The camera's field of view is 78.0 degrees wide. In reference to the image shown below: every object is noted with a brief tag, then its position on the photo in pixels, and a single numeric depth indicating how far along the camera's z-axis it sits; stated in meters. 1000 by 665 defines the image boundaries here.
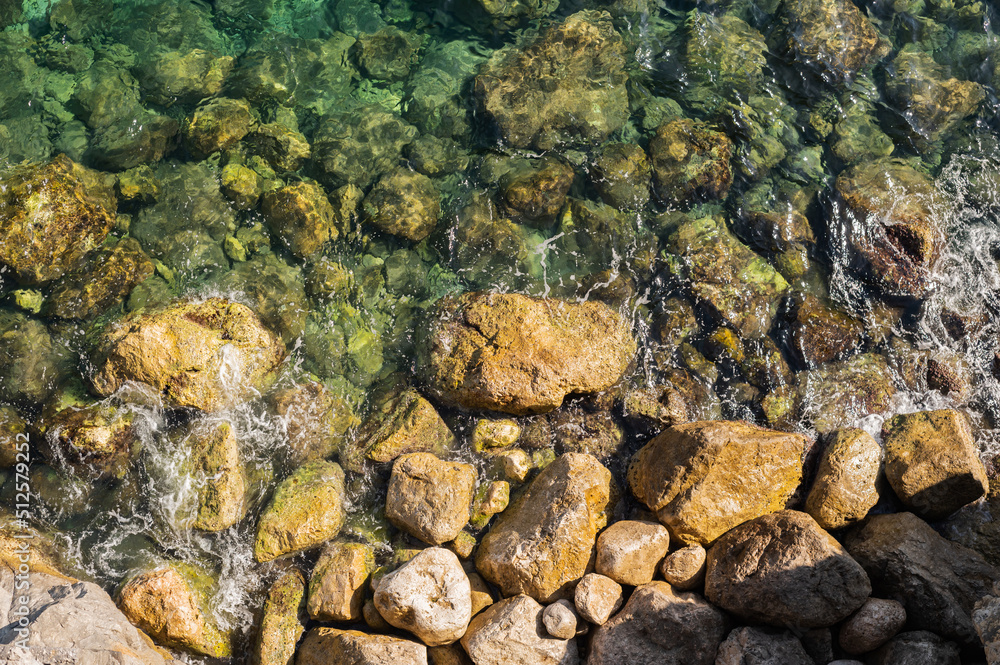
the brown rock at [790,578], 4.48
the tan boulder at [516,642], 4.62
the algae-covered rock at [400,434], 5.70
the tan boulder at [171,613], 4.88
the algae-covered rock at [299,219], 6.53
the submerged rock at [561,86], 7.13
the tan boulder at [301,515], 5.30
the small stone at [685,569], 4.91
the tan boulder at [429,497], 5.25
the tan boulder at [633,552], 4.90
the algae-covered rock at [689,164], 6.88
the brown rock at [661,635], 4.53
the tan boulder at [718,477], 5.02
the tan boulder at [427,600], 4.68
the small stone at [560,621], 4.66
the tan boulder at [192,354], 5.62
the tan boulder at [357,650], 4.59
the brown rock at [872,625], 4.36
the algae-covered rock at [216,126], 6.87
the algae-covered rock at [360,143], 6.93
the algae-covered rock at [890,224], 6.42
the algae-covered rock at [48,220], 6.05
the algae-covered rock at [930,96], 7.44
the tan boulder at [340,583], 5.05
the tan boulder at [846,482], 5.13
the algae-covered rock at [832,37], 7.66
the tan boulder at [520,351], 5.67
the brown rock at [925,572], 4.44
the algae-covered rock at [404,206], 6.62
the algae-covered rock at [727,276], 6.27
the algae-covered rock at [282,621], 4.89
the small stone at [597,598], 4.68
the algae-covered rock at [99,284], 6.11
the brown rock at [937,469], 5.11
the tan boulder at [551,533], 4.91
